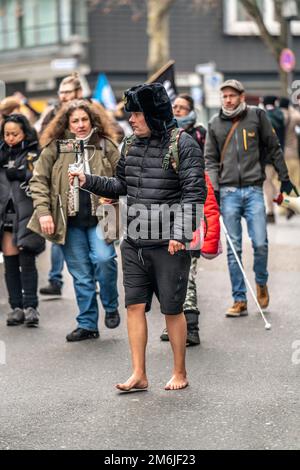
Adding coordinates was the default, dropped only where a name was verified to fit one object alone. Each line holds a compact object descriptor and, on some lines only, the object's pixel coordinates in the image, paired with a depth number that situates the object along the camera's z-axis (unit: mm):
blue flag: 28580
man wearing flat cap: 15504
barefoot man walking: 11229
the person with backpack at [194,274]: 13841
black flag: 16202
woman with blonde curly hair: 13987
